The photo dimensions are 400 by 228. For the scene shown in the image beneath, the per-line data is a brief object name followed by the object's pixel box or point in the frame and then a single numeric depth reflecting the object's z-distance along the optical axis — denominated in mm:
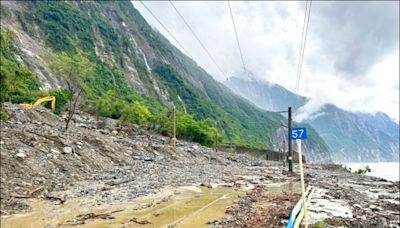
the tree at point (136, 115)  63781
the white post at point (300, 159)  6488
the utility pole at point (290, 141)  30578
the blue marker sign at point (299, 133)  6977
